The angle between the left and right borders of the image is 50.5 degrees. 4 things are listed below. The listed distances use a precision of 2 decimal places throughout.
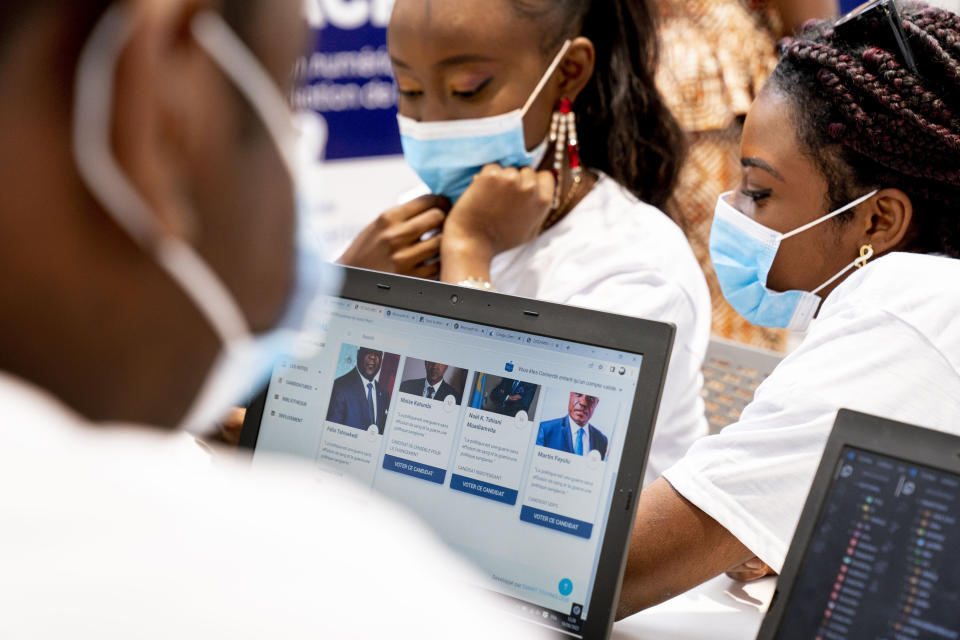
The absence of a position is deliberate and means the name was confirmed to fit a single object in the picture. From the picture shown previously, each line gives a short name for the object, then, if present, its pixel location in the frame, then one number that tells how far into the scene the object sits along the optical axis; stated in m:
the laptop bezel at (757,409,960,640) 0.68
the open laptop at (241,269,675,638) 0.82
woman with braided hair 0.90
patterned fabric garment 1.94
